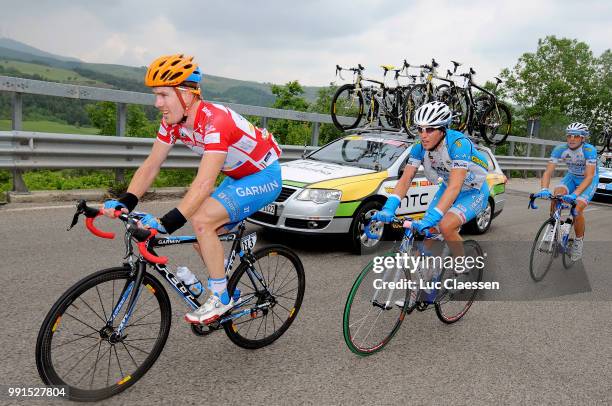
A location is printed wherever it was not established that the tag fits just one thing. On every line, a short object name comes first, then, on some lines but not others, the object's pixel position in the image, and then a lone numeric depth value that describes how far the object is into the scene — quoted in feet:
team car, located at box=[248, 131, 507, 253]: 22.50
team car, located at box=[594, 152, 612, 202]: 48.73
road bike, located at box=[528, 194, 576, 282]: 22.31
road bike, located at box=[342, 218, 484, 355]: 13.23
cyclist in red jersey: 11.00
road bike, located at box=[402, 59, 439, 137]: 36.09
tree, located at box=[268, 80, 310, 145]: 123.54
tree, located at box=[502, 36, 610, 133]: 204.33
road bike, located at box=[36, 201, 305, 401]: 9.71
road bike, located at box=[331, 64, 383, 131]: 36.04
